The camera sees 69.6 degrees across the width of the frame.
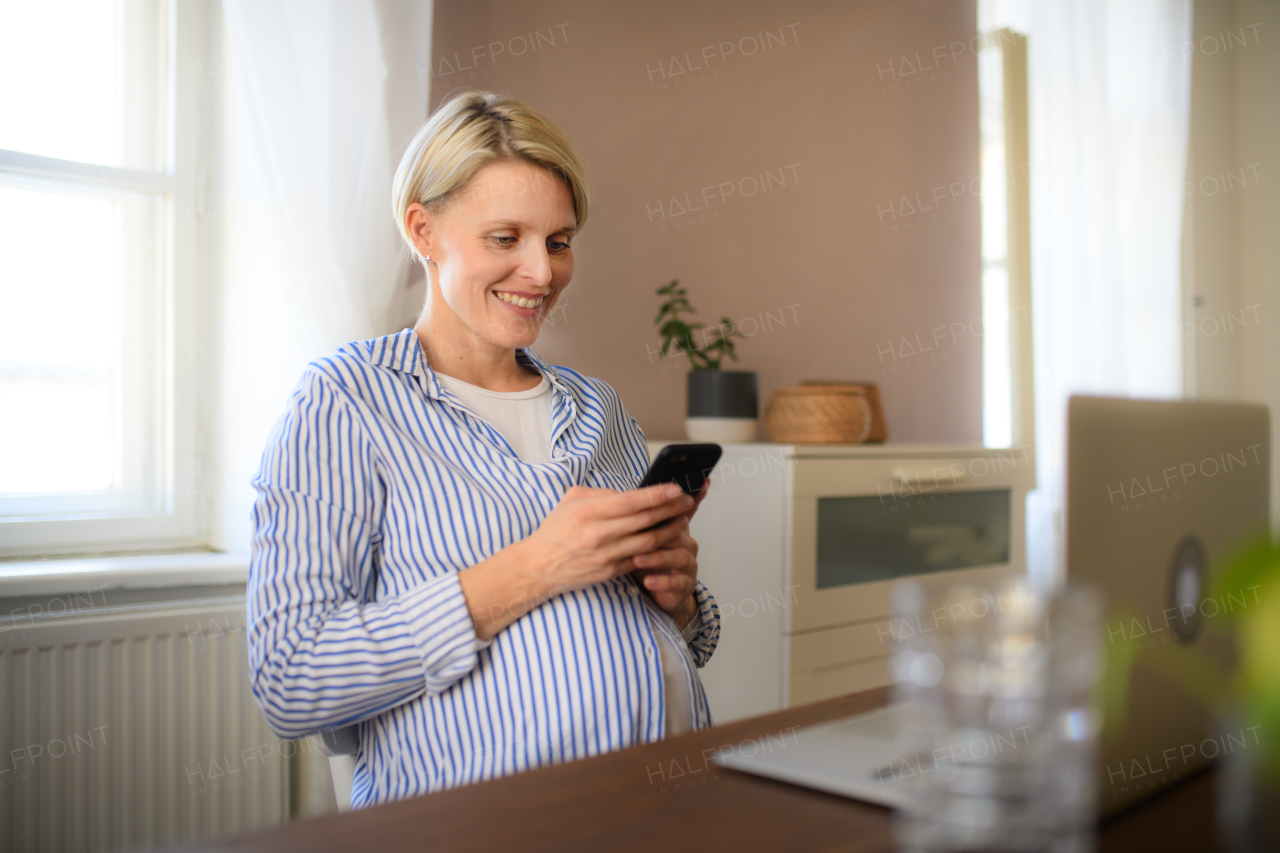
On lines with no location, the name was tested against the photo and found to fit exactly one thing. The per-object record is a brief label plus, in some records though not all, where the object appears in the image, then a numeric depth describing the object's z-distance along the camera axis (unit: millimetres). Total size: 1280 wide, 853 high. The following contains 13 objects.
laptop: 567
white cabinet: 2064
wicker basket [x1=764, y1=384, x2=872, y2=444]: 2266
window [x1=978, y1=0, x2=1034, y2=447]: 3605
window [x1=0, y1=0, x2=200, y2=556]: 1792
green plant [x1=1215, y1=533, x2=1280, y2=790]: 394
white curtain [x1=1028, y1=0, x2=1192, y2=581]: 3553
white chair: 1097
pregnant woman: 995
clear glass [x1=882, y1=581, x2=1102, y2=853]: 454
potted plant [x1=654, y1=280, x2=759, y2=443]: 2307
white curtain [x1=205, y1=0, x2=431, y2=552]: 1766
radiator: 1515
